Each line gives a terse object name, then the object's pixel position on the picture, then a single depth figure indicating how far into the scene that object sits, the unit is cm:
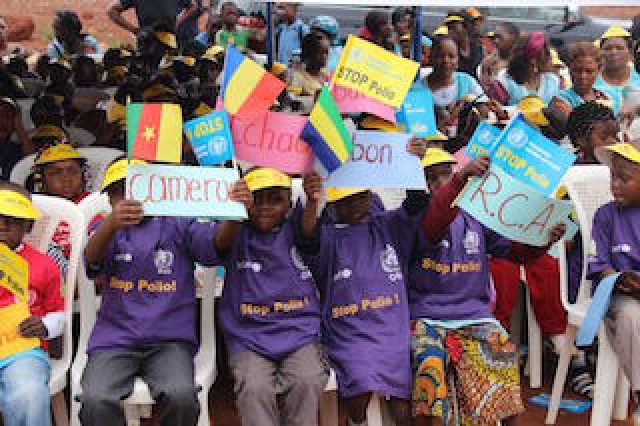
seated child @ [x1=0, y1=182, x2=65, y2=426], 305
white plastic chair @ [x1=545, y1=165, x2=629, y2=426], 398
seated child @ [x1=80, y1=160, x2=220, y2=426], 315
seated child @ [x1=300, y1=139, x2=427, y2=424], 336
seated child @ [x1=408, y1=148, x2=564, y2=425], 340
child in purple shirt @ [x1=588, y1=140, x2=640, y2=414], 351
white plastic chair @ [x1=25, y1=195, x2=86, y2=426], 337
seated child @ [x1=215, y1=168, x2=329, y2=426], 323
